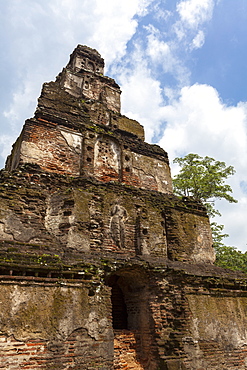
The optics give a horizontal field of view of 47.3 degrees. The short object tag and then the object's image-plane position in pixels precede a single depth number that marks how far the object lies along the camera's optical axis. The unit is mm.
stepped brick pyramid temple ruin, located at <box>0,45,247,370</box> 5391
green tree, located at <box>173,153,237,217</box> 19344
